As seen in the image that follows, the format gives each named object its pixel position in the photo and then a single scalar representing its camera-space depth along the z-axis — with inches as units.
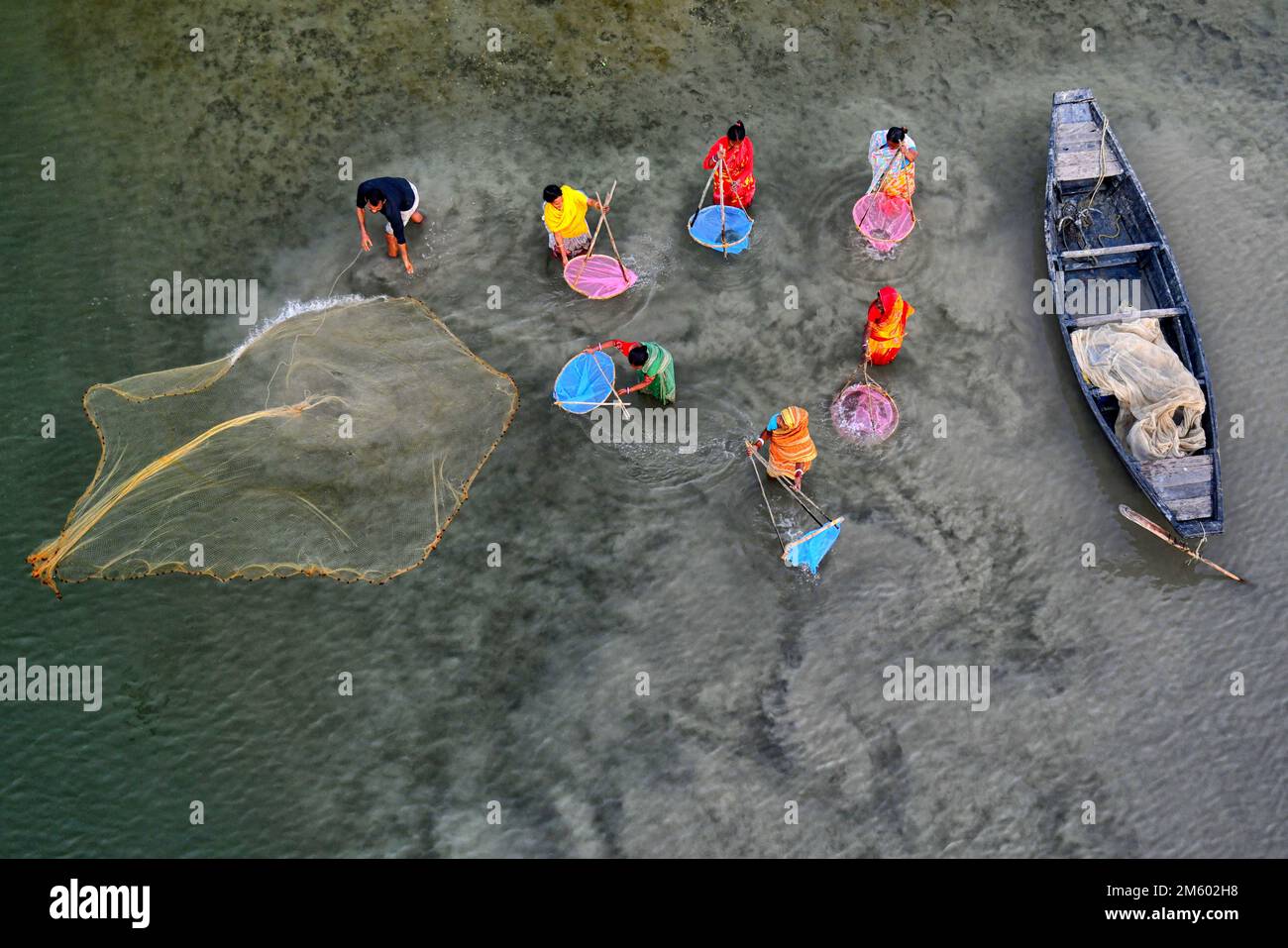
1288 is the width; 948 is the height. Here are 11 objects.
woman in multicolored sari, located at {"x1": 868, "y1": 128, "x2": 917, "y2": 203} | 492.2
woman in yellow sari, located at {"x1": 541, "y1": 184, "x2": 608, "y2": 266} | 469.1
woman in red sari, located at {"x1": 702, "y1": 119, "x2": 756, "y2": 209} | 479.2
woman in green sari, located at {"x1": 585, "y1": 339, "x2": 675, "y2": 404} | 429.7
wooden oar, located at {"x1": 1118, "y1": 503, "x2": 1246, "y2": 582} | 450.6
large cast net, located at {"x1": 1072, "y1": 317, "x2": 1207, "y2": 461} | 448.5
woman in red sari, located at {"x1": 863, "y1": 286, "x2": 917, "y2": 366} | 444.8
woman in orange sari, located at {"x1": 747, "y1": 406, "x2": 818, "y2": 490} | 426.9
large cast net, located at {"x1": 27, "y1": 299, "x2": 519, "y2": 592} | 433.4
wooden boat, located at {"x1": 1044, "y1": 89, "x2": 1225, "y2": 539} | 447.8
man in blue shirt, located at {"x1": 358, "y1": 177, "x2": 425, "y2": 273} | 463.2
